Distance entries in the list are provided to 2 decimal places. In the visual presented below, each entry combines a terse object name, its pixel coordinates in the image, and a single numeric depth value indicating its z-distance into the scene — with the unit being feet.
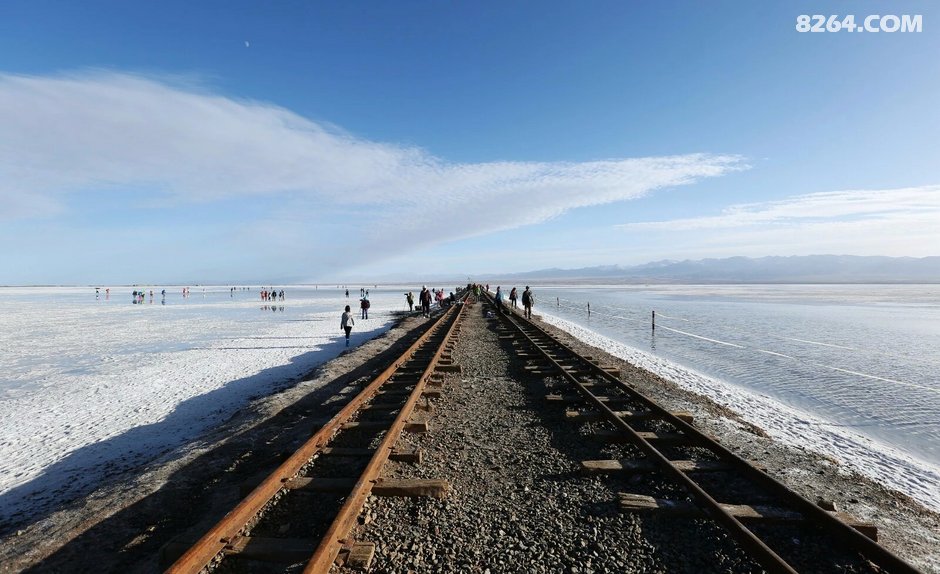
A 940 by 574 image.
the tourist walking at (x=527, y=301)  93.04
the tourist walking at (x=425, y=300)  114.31
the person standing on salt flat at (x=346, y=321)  68.85
